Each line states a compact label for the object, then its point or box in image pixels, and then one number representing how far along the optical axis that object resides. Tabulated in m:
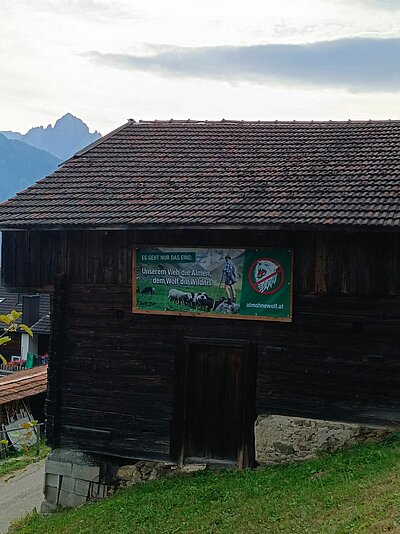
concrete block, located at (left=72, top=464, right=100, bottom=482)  11.87
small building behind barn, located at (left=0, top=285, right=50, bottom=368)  32.53
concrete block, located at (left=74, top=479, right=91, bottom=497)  11.93
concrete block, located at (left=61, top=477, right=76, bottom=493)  12.08
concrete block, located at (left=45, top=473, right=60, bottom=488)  12.23
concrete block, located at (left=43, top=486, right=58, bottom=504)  12.28
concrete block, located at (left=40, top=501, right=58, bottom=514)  12.24
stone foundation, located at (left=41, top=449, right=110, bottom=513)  11.89
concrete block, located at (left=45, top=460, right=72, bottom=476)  12.06
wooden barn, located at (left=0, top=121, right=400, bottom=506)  10.19
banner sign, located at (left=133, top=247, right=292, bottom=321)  10.55
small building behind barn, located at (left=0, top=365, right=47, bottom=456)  22.56
